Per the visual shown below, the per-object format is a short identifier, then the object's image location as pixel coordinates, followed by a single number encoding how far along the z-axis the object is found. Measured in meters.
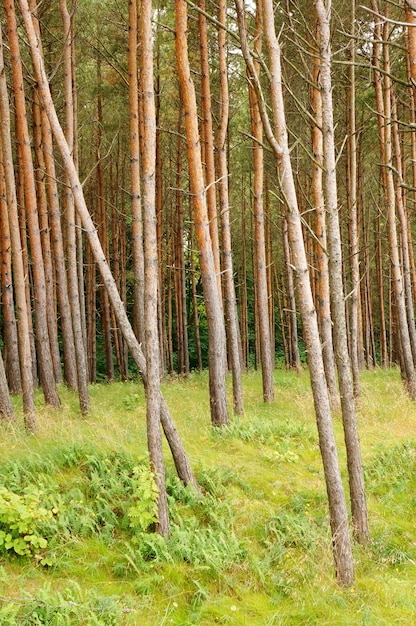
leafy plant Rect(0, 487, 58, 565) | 4.72
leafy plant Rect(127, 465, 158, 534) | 5.09
